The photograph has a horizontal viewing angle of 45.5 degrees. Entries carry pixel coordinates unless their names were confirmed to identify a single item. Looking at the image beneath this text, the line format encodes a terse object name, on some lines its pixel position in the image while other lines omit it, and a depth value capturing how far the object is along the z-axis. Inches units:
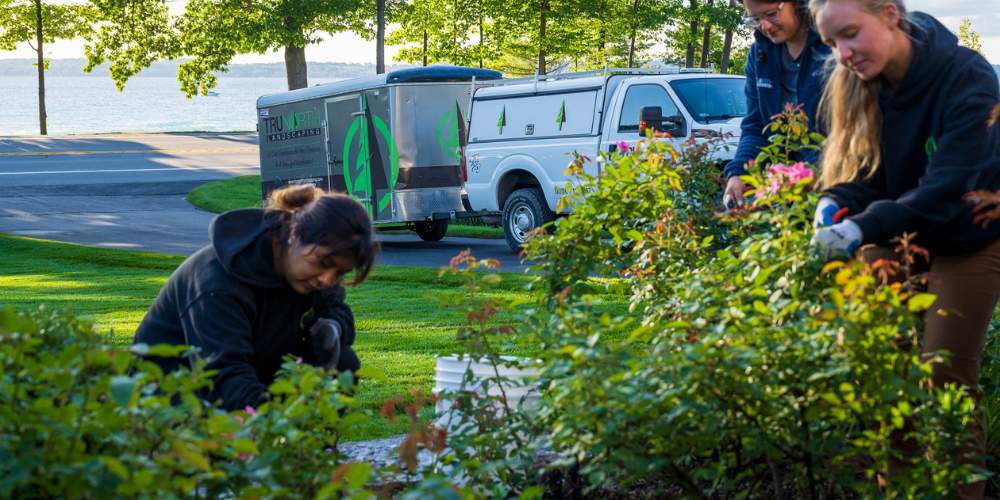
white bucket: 151.0
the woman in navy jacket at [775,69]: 159.5
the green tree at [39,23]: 1726.1
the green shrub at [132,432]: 75.0
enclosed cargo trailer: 652.7
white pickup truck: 536.1
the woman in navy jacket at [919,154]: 119.3
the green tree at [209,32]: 1325.0
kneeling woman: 132.5
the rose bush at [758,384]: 97.5
